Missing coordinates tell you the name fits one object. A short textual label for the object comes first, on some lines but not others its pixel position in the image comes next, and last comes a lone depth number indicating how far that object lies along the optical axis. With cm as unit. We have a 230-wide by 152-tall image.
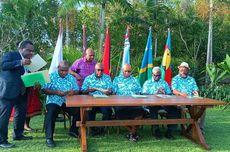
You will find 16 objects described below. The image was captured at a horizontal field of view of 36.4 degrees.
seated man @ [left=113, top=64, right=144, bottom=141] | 616
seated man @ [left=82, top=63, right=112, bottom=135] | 591
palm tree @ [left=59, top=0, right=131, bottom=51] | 1126
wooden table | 469
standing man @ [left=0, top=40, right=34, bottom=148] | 499
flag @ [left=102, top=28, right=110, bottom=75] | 755
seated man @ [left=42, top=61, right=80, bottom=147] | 528
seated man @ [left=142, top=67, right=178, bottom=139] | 594
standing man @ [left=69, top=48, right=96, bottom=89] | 652
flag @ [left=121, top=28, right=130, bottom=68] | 785
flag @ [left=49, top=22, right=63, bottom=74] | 707
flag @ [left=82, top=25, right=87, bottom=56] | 797
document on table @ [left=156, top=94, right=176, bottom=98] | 565
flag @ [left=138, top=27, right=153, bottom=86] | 799
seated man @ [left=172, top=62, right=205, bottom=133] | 634
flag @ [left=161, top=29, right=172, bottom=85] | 805
